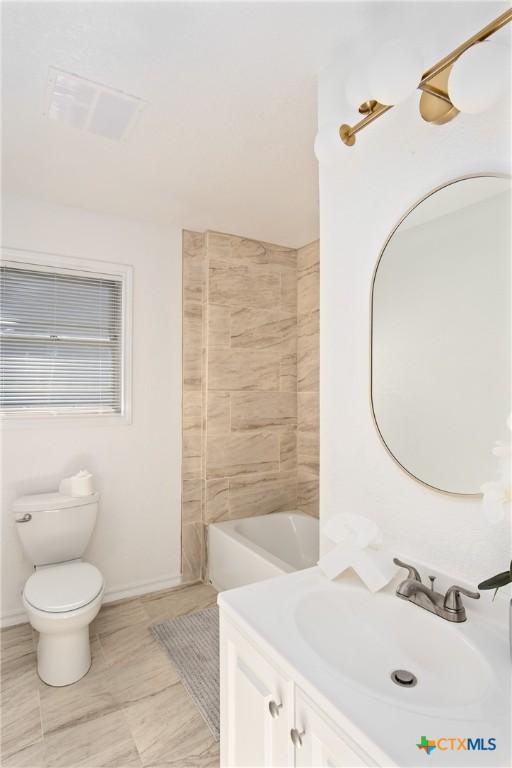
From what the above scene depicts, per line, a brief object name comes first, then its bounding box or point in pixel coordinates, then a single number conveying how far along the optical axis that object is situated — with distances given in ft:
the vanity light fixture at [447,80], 3.26
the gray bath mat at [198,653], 6.45
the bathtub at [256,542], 9.01
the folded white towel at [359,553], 4.16
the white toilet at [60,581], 6.73
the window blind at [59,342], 8.60
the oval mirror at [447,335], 3.60
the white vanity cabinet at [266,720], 2.83
